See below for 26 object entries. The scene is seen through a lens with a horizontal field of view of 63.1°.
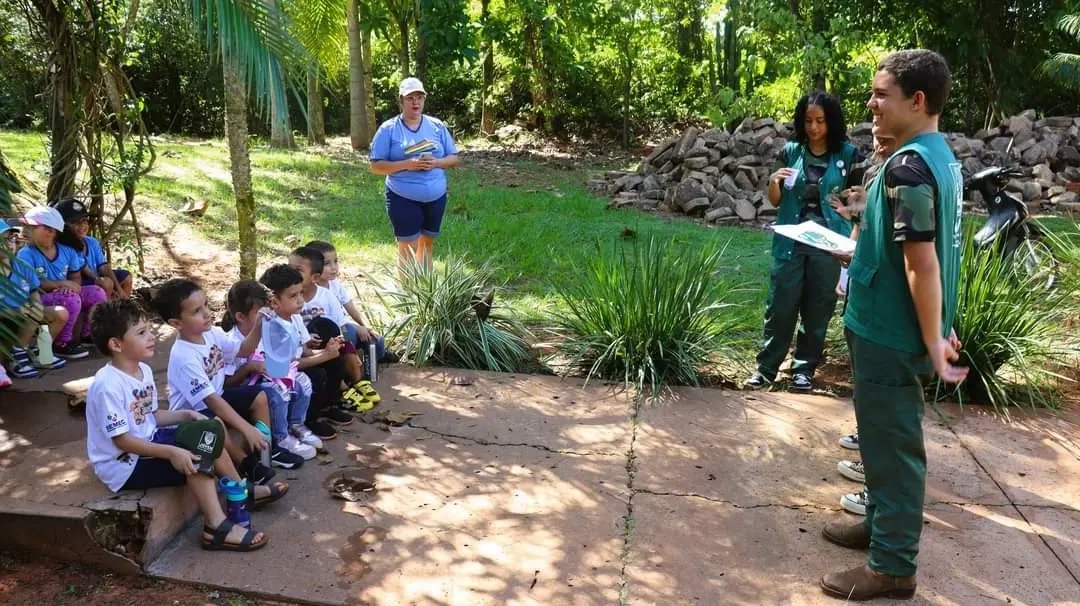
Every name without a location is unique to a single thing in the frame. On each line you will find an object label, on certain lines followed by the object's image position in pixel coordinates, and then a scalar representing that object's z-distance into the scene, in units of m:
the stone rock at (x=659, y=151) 13.33
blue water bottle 3.23
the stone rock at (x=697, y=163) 12.38
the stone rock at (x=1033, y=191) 11.88
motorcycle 5.60
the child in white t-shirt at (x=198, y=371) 3.40
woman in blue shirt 6.06
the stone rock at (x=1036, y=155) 12.89
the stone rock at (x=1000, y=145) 13.35
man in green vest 2.62
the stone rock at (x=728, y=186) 11.67
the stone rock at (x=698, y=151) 12.66
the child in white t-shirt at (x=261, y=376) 3.79
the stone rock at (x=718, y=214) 10.80
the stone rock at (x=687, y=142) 12.91
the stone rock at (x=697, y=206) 11.16
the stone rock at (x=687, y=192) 11.34
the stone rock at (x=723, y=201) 11.11
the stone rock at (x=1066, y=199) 11.64
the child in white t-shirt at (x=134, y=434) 3.06
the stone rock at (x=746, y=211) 10.84
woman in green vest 4.61
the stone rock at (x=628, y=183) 12.54
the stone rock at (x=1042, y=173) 12.39
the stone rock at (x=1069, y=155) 13.02
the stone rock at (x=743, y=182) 11.91
